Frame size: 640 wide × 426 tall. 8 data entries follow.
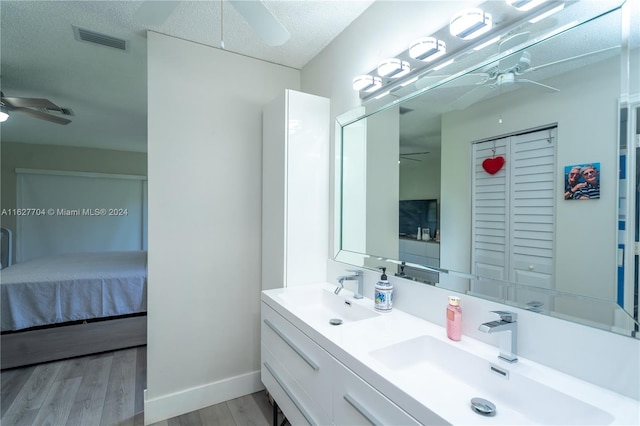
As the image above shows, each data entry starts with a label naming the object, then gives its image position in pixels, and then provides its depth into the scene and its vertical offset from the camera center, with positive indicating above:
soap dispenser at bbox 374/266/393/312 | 1.46 -0.42
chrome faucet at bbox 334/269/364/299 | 1.72 -0.40
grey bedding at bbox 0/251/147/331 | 2.61 -0.78
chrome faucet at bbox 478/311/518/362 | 0.96 -0.41
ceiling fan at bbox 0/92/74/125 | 2.44 +0.87
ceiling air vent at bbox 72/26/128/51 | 1.88 +1.10
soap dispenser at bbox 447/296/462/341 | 1.11 -0.41
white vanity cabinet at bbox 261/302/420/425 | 0.91 -0.67
